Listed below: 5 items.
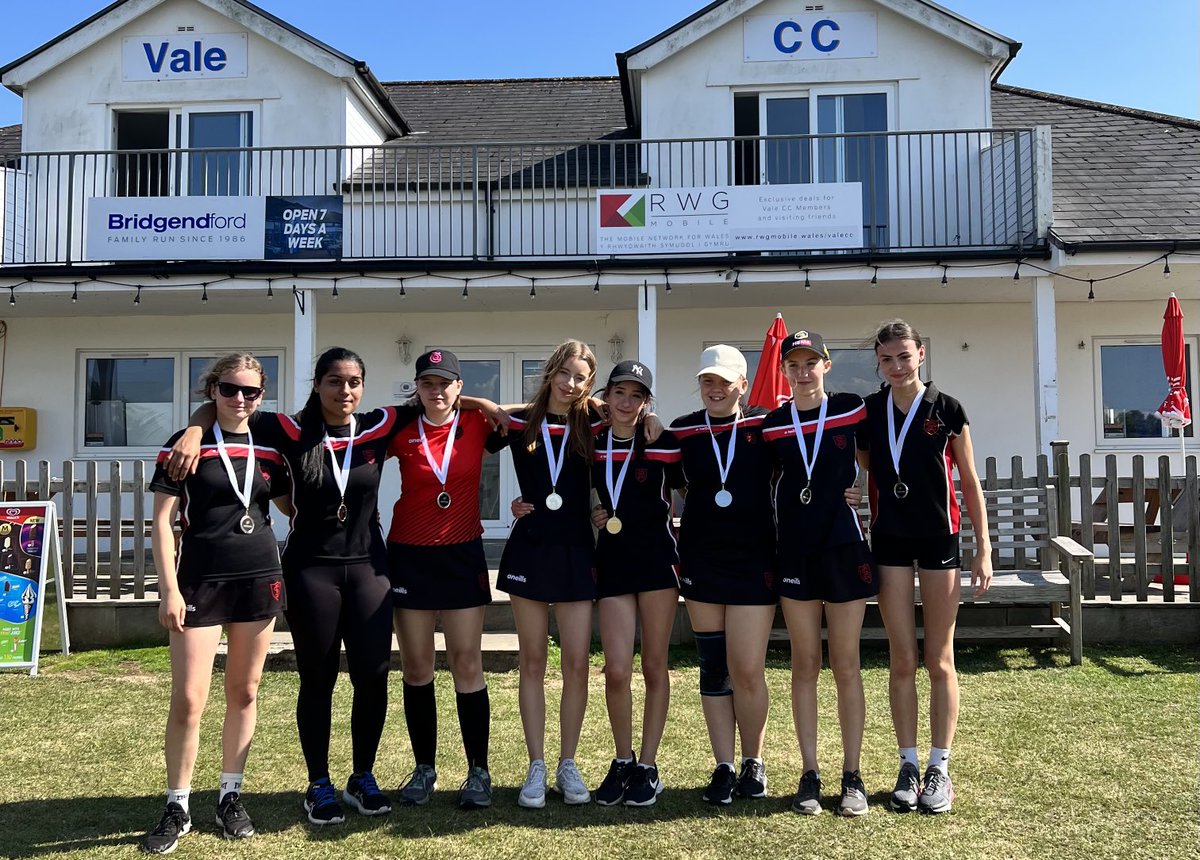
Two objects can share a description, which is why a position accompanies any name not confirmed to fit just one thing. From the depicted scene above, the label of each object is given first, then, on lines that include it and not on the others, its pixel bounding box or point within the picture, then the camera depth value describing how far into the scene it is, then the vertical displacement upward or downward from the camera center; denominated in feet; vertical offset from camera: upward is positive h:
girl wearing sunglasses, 11.06 -1.54
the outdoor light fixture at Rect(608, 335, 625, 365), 36.11 +4.40
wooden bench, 20.26 -2.60
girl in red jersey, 12.12 -1.48
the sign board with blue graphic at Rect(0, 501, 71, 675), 20.72 -2.76
